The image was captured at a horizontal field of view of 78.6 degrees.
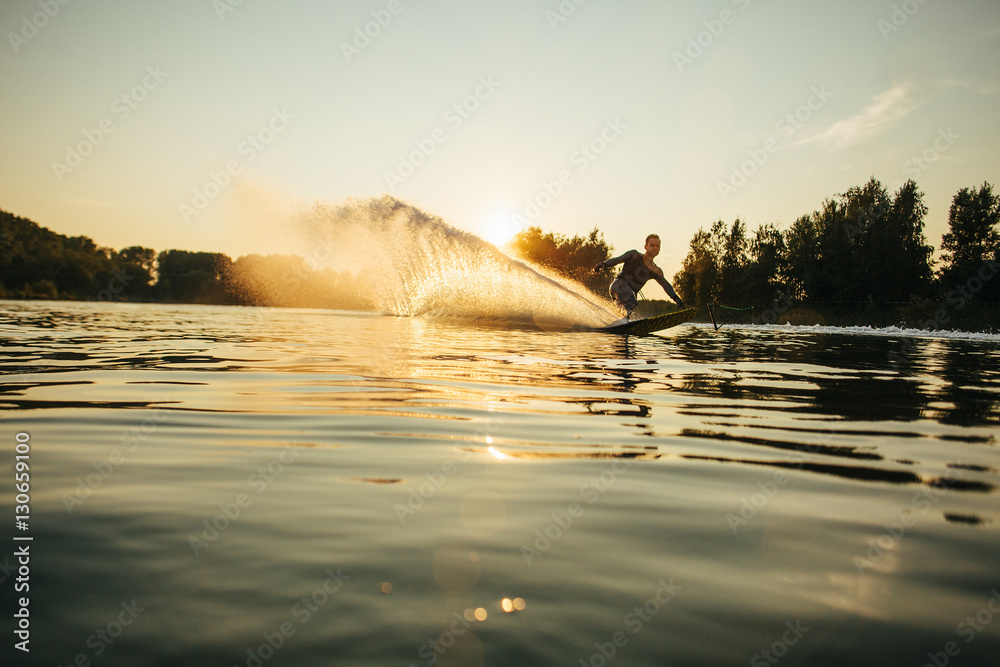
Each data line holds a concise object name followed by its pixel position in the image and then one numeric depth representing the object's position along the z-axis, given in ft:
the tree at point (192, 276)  314.35
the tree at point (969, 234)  160.66
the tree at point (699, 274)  239.30
